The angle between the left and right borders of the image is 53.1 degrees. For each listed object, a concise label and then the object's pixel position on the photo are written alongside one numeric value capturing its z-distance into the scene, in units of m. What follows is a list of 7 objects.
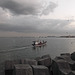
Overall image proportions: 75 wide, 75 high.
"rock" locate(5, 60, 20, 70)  7.75
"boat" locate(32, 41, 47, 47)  40.70
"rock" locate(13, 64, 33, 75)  5.99
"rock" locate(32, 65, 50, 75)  6.62
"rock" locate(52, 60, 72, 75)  7.08
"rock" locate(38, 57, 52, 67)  8.72
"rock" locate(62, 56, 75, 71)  8.45
